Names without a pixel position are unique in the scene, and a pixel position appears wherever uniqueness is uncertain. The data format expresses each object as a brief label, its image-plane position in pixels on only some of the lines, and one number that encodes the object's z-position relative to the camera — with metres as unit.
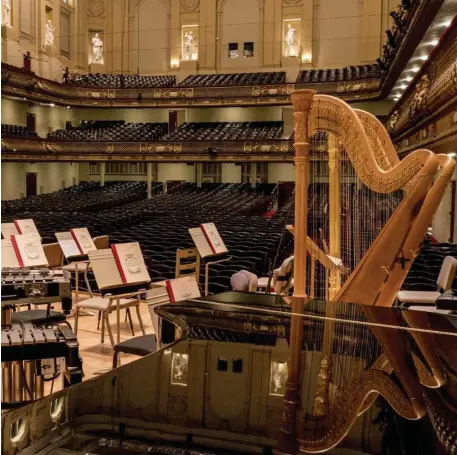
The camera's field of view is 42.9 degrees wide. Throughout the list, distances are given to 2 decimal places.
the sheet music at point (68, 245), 6.79
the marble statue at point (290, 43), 24.33
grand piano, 1.31
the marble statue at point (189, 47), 25.66
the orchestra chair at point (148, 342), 3.66
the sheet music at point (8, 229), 7.17
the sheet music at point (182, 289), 3.58
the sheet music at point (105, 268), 5.00
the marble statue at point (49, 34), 22.94
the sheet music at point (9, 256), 5.51
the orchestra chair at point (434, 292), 4.71
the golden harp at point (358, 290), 1.59
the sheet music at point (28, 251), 5.62
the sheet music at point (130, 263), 5.12
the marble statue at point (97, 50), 26.25
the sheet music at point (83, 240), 6.88
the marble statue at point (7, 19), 18.80
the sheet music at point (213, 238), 7.18
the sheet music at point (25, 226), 7.08
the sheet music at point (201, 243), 6.95
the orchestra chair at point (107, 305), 5.09
